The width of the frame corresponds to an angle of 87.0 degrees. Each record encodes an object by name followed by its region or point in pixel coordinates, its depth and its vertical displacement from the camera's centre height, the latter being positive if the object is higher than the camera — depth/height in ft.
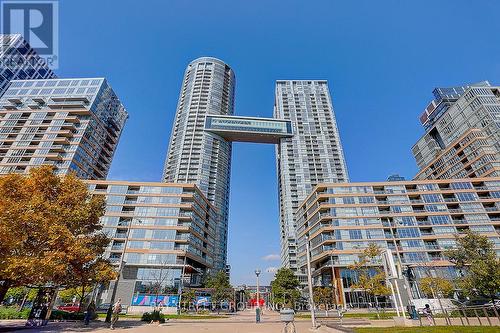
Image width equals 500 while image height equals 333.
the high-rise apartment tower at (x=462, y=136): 231.71 +161.17
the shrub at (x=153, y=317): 74.69 -1.66
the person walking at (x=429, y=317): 60.03 -1.16
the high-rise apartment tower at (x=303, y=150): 361.92 +209.19
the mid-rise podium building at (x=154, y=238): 167.43 +45.16
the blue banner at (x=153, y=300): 160.24 +5.59
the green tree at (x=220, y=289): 175.81 +13.11
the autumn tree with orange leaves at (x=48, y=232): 48.01 +14.16
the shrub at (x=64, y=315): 77.71 -1.28
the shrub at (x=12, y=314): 76.71 -1.05
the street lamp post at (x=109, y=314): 70.79 -0.90
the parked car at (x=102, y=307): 137.92 +1.58
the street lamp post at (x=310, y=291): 55.18 +3.94
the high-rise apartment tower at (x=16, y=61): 339.16 +300.43
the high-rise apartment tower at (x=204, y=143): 341.41 +210.11
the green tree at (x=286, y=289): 181.06 +13.71
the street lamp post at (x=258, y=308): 76.79 +0.74
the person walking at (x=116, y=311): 54.24 -0.13
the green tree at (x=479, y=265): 86.69 +13.82
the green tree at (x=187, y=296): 166.71 +8.01
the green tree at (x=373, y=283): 102.85 +9.85
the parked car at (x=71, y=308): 123.66 +0.90
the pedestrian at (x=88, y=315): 65.46 -1.05
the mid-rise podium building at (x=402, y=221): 178.19 +58.34
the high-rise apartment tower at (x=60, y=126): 241.76 +168.06
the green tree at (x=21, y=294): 132.87 +7.30
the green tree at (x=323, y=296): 162.43 +8.31
